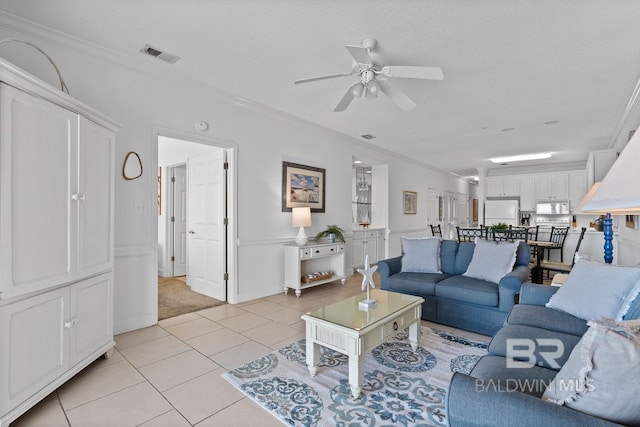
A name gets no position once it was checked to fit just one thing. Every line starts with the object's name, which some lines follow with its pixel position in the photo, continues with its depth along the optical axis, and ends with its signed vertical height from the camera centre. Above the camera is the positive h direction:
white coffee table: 1.98 -0.84
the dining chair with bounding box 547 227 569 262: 5.24 -0.49
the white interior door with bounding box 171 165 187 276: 5.67 -0.15
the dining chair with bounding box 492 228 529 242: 4.42 -0.36
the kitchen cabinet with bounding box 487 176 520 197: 8.57 +0.73
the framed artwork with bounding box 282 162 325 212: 4.59 +0.39
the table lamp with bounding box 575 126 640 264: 0.69 +0.06
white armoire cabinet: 1.66 -0.18
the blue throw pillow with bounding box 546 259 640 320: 1.88 -0.53
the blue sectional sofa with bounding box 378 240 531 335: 2.88 -0.81
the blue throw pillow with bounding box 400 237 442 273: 3.71 -0.56
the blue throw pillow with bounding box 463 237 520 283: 3.20 -0.53
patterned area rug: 1.79 -1.21
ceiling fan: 2.36 +1.15
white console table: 4.38 -0.83
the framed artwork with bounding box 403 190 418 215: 7.72 +0.24
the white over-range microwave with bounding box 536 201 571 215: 7.84 +0.09
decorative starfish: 2.46 -0.53
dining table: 4.55 -0.86
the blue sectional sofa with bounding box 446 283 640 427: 0.94 -0.72
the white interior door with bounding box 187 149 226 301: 4.08 -0.18
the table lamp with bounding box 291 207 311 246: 4.47 -0.14
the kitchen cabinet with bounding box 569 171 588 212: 7.69 +0.65
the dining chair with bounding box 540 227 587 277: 4.16 -0.77
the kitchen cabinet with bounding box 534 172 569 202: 7.92 +0.67
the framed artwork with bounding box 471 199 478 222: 12.45 +0.01
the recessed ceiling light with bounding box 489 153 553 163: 7.12 +1.32
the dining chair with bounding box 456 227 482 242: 5.18 -0.38
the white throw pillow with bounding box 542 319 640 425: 0.89 -0.51
